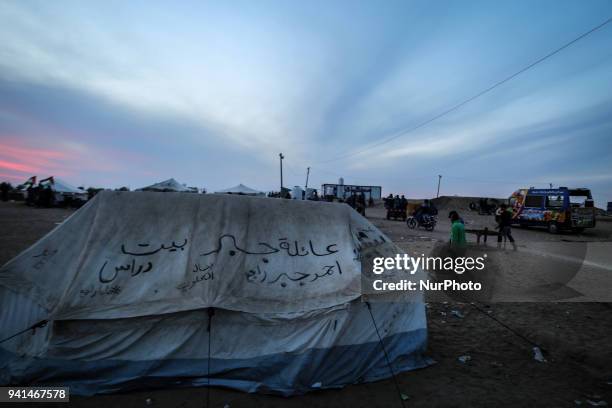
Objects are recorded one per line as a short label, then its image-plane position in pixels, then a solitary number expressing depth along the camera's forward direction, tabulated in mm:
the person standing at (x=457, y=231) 8100
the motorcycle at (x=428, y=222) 19062
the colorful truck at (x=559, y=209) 18188
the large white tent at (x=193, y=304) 3461
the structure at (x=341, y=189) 50125
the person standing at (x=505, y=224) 13047
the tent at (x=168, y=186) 23105
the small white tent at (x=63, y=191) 28047
